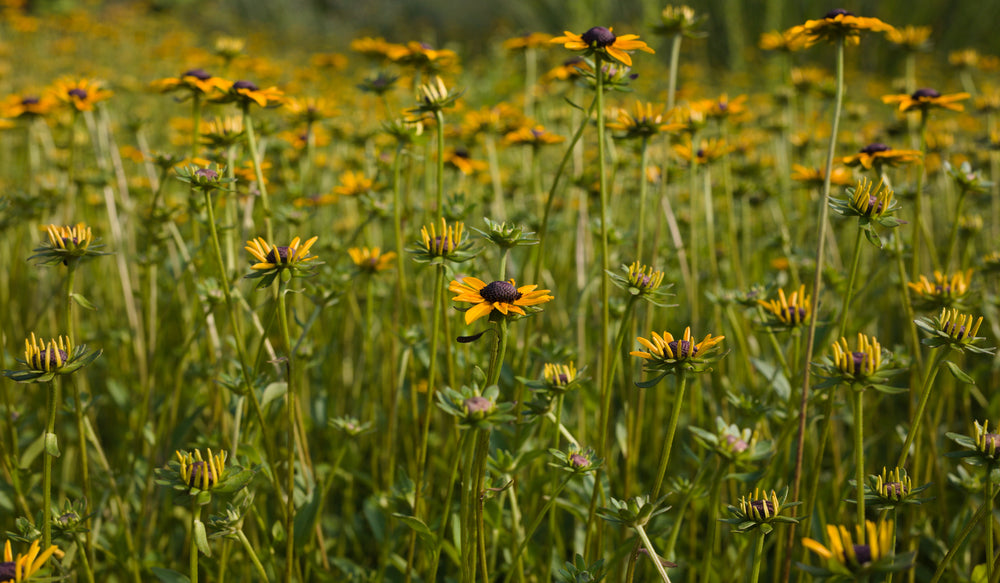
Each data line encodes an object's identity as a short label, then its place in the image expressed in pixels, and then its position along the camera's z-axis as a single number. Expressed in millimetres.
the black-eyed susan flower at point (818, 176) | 1560
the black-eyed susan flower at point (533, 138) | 1613
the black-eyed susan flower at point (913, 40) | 1868
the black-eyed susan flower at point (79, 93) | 1580
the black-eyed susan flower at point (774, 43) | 1929
